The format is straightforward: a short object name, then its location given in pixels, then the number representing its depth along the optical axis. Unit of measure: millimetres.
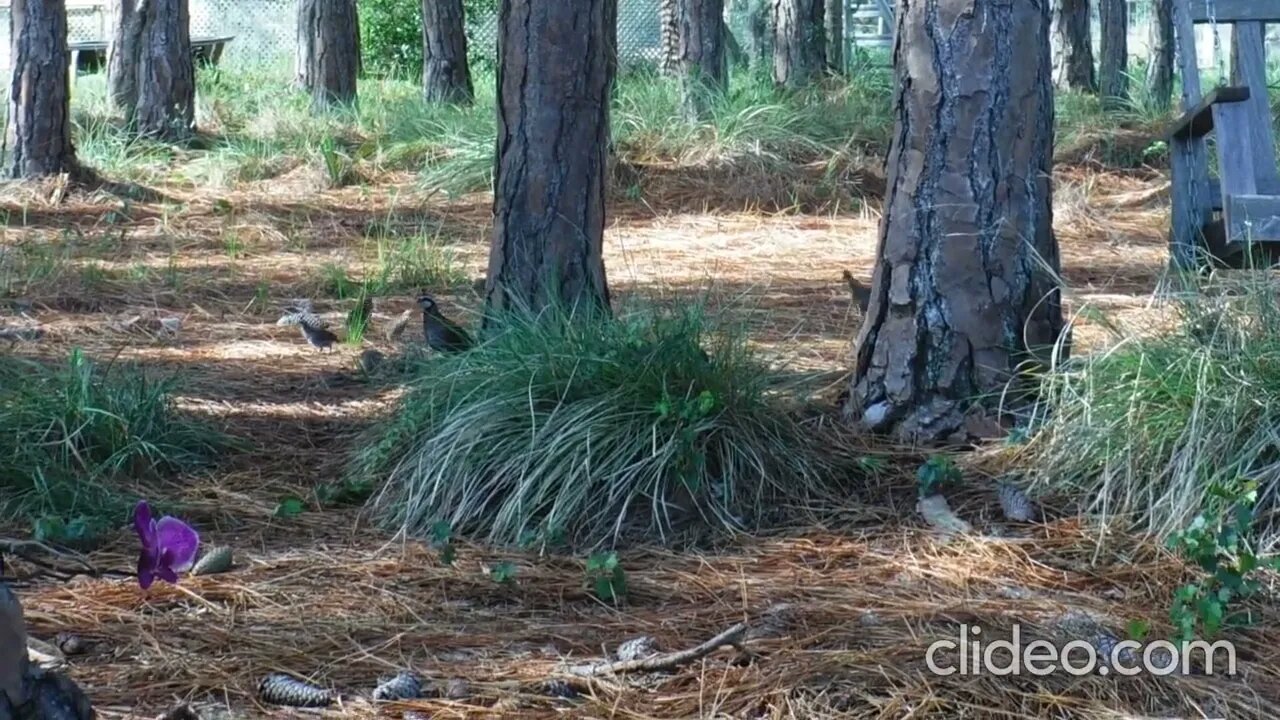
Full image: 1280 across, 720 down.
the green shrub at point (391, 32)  24875
